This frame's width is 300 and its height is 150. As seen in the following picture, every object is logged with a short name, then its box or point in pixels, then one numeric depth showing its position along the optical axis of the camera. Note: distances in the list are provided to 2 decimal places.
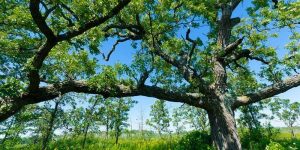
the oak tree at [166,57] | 4.90
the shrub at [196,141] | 7.36
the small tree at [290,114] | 18.26
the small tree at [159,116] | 14.26
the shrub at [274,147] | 4.76
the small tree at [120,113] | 12.79
